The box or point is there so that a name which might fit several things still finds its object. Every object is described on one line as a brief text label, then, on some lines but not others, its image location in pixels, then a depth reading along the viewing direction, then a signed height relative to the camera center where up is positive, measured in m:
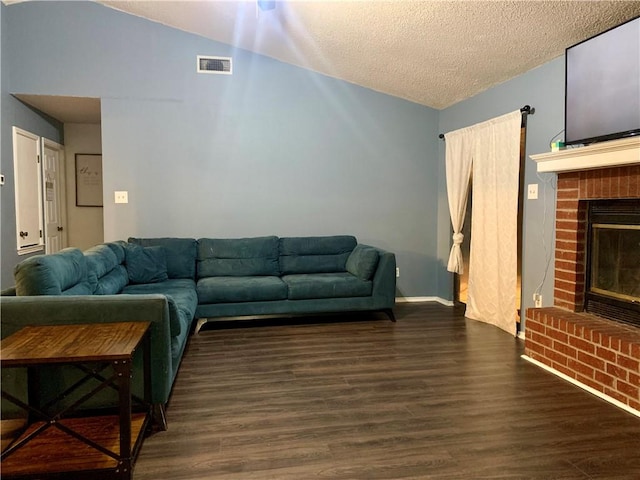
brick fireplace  2.50 -0.71
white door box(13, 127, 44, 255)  4.56 +0.25
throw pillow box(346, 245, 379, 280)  4.31 -0.49
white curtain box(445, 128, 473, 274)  4.62 +0.32
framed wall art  5.93 +0.45
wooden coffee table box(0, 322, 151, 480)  1.73 -0.86
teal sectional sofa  2.22 -0.56
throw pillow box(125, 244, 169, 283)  4.04 -0.48
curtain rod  3.71 +0.87
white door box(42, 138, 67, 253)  5.29 +0.23
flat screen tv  2.56 +0.80
